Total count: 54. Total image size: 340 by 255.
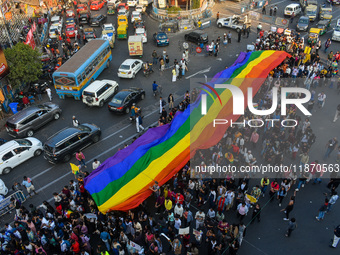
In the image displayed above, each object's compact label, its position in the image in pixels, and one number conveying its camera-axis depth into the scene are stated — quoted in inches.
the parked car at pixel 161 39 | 1310.3
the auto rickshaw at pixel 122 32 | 1387.2
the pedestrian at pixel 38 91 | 1006.4
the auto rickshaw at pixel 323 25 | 1337.4
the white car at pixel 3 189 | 660.7
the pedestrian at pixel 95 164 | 691.4
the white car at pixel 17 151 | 727.7
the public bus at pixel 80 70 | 952.3
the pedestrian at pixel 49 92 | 987.9
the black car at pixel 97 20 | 1537.9
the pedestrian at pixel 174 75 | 1045.1
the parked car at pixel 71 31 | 1416.1
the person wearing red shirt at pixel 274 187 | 596.1
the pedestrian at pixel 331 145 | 677.3
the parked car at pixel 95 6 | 1749.5
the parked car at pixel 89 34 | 1349.7
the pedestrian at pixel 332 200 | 565.0
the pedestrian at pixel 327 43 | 1170.6
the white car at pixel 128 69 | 1079.0
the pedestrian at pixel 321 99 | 852.6
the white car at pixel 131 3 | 1784.0
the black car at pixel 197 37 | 1301.7
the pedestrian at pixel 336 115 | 817.5
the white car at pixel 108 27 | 1414.9
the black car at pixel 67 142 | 727.0
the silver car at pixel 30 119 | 817.5
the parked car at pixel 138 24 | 1429.9
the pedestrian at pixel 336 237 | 503.2
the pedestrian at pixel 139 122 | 816.9
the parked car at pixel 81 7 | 1679.4
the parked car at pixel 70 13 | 1626.8
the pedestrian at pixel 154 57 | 1167.6
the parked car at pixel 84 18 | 1551.4
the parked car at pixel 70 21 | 1513.3
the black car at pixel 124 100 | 895.1
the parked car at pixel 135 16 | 1518.6
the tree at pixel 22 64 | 941.2
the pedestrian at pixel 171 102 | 887.5
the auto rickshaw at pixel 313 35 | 1222.1
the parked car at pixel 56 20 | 1502.1
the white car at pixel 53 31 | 1411.2
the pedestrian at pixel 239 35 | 1312.4
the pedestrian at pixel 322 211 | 554.4
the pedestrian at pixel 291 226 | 520.7
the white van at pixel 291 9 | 1528.9
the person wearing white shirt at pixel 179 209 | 550.9
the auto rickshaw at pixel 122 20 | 1494.8
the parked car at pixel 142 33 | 1341.0
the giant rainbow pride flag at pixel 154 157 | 575.5
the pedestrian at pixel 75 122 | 840.2
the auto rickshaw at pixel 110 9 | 1697.8
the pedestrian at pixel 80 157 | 714.8
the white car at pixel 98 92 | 930.1
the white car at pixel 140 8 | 1642.5
